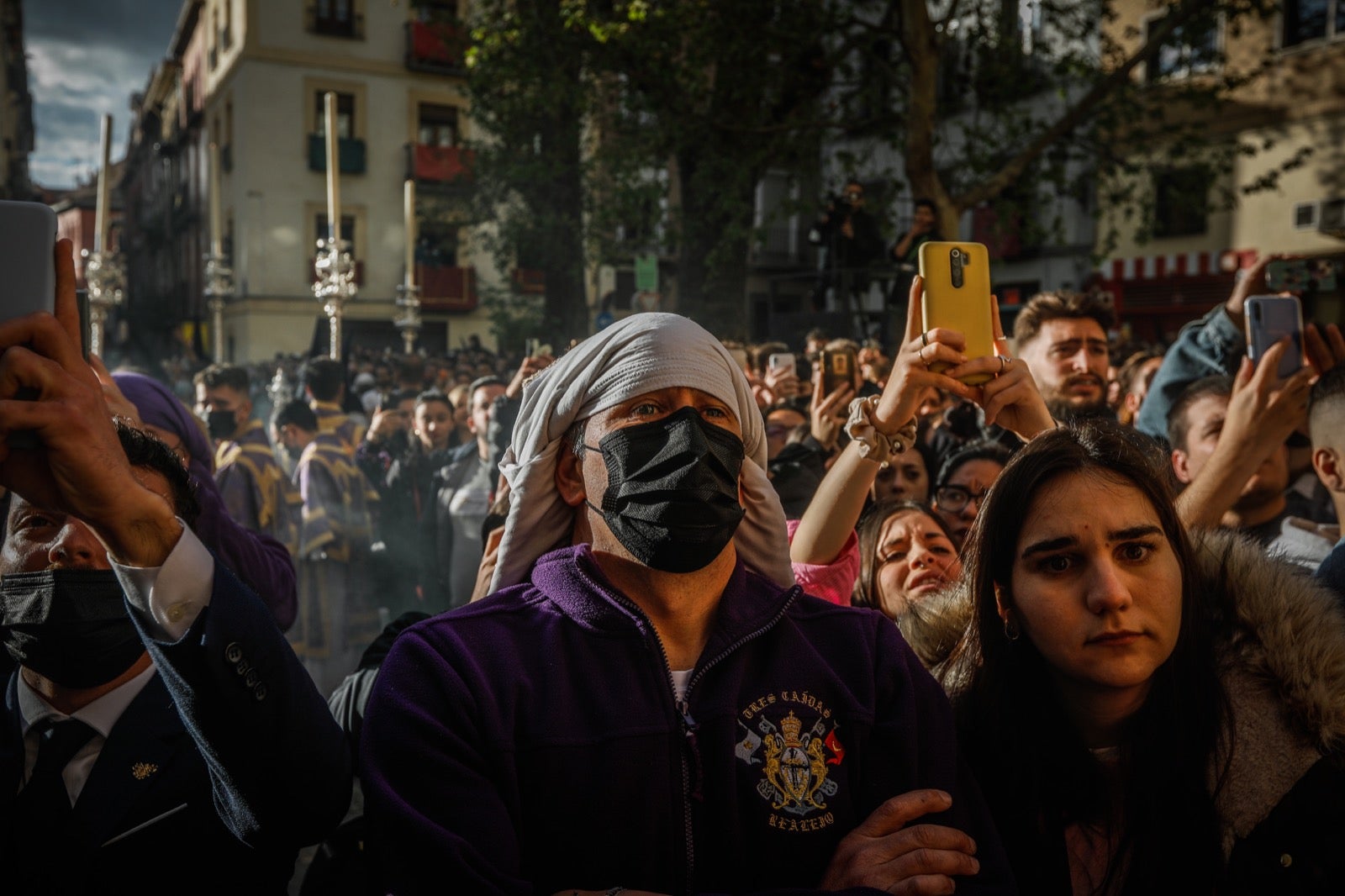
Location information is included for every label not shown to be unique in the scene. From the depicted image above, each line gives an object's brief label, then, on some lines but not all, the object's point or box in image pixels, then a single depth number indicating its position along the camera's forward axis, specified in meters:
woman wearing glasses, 4.24
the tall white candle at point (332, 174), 7.41
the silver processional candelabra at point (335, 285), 8.25
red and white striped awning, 19.66
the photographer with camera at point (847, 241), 12.17
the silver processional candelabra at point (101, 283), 6.76
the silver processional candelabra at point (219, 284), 11.09
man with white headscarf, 1.82
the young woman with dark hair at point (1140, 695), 2.13
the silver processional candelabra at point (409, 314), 9.39
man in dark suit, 1.62
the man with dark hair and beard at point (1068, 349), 4.79
